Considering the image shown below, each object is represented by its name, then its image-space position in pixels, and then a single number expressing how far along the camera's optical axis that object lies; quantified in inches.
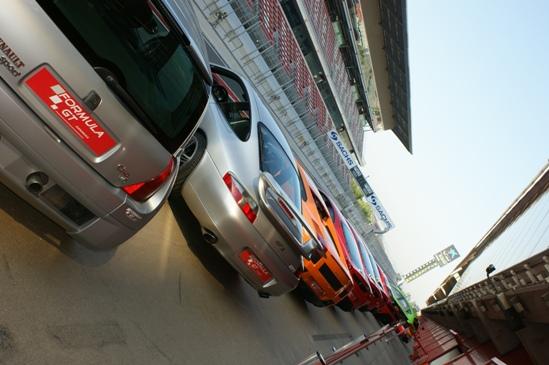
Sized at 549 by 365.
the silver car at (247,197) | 178.5
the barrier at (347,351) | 159.8
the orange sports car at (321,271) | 273.7
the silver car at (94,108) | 95.6
